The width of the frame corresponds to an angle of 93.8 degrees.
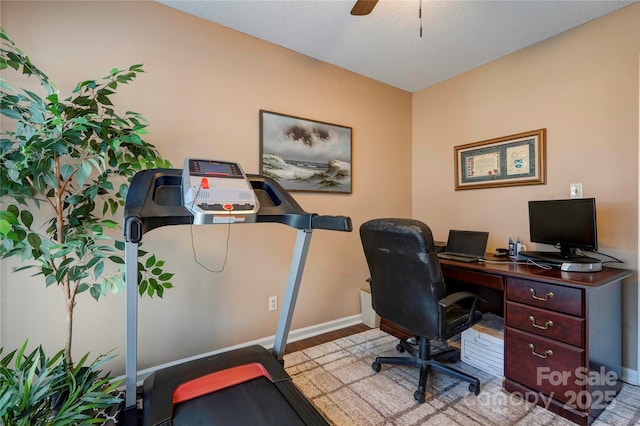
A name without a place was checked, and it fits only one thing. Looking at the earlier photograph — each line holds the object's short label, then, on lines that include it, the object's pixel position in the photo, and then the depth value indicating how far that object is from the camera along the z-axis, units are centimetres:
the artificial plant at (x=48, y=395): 95
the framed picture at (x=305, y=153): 246
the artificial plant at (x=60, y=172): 120
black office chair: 171
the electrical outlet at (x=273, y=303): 249
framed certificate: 242
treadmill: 117
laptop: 235
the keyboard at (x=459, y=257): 226
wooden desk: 160
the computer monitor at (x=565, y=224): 185
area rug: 165
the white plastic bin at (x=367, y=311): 286
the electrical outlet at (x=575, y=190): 219
